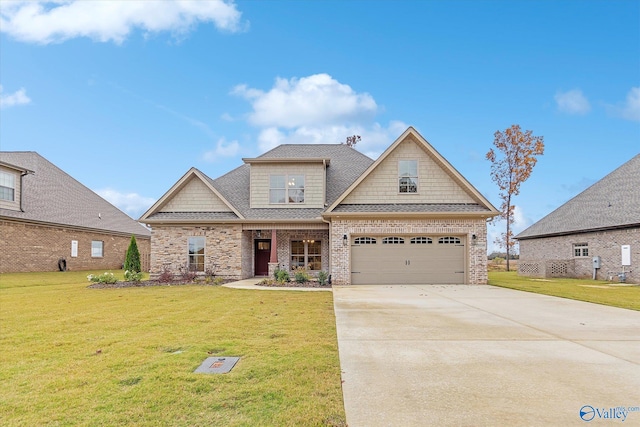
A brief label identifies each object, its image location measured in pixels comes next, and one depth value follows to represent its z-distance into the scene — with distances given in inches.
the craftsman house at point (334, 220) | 642.2
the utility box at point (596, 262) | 803.4
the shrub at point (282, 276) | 634.5
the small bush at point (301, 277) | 637.9
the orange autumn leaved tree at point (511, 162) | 1240.2
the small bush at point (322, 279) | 635.5
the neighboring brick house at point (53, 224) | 784.3
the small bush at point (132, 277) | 643.5
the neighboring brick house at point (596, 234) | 745.6
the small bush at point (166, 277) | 658.8
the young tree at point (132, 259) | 737.6
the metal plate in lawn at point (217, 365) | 173.6
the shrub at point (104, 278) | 615.3
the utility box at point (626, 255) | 737.0
